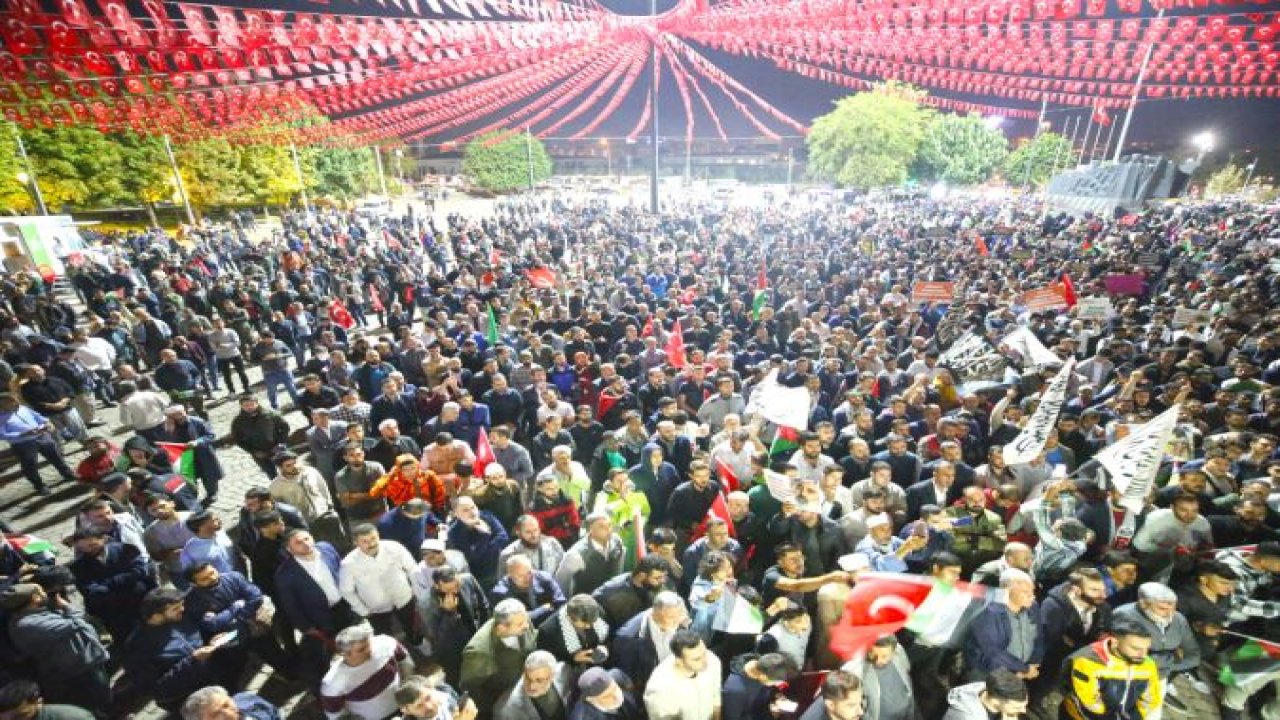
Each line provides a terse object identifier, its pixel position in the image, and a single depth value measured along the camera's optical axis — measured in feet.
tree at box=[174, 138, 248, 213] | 128.88
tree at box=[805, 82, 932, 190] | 150.92
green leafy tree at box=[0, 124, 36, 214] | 98.17
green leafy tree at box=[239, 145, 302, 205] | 144.05
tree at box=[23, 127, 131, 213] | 112.37
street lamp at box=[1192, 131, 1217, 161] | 192.75
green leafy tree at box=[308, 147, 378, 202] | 165.58
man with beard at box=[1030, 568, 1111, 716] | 13.66
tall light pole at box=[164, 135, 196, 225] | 105.29
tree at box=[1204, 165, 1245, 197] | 199.31
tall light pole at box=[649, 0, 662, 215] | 74.52
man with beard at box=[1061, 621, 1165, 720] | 11.96
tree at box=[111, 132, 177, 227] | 121.90
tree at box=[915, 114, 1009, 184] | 183.93
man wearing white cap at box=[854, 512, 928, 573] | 15.57
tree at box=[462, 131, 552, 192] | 237.25
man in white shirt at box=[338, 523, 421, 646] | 15.26
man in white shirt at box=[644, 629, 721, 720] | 11.44
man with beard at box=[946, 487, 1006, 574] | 16.70
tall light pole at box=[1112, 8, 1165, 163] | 47.88
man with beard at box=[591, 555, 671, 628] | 14.21
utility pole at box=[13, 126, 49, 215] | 86.33
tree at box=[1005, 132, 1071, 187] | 235.40
